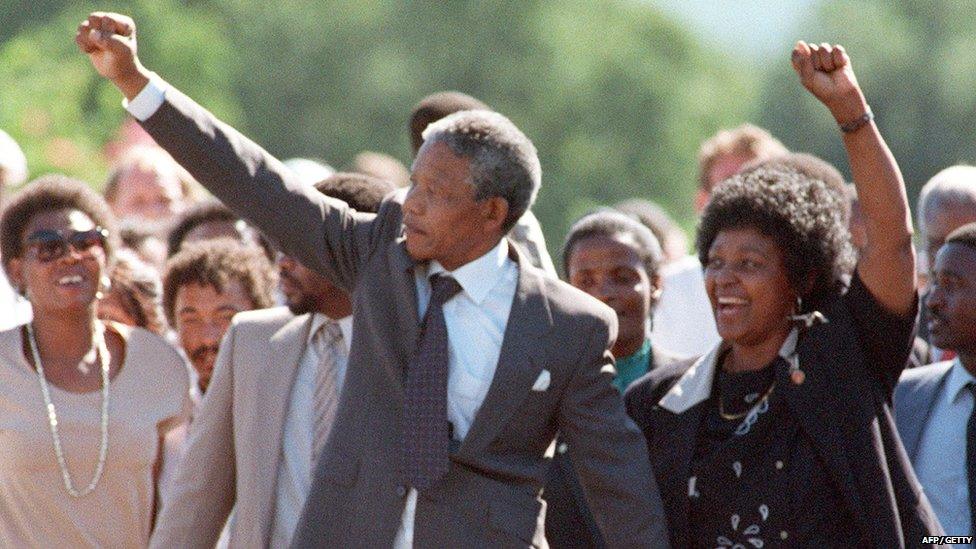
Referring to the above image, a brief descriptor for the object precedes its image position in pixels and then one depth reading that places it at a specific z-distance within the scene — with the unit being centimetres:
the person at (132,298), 1848
